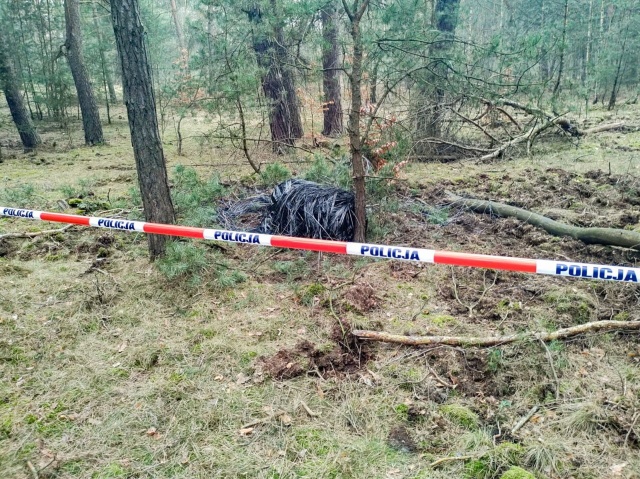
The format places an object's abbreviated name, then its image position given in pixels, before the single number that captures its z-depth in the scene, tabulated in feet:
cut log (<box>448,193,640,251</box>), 14.58
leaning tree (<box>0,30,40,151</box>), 37.29
